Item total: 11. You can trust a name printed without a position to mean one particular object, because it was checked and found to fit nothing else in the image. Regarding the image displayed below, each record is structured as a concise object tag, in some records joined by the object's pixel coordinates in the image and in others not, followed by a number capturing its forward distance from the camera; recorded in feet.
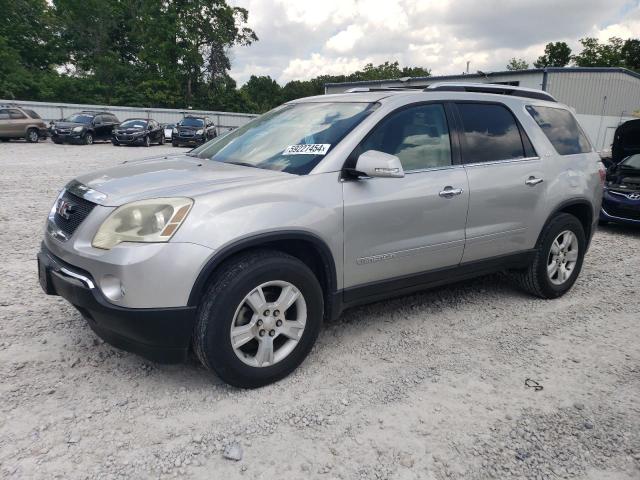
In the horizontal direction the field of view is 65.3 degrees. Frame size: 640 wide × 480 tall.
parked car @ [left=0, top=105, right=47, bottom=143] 69.35
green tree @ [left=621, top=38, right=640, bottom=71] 175.32
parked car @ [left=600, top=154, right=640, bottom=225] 26.03
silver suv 8.73
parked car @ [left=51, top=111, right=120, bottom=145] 73.87
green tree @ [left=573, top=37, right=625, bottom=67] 175.22
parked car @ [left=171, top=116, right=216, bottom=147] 85.20
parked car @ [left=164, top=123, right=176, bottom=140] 94.58
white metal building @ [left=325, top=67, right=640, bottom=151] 75.51
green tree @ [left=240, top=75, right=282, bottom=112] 277.64
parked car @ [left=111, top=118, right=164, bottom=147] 76.95
